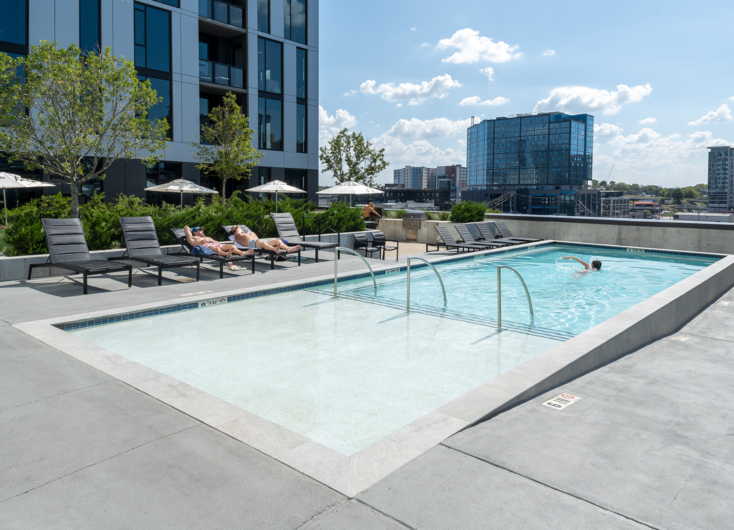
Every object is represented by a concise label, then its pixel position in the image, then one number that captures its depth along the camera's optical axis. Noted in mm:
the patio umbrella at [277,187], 17016
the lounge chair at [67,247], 8930
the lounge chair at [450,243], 14875
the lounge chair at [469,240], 15861
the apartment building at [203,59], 19672
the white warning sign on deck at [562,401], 4238
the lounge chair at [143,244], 9680
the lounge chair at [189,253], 10031
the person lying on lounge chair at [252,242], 11508
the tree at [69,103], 12023
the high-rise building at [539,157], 141125
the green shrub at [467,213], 19109
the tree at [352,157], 29375
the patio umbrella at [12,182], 11529
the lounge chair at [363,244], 14031
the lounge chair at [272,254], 11194
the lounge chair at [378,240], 14383
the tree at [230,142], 21031
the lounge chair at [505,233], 17922
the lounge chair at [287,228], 12719
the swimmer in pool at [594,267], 12727
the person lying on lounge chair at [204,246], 10422
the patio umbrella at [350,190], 17725
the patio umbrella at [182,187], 14664
